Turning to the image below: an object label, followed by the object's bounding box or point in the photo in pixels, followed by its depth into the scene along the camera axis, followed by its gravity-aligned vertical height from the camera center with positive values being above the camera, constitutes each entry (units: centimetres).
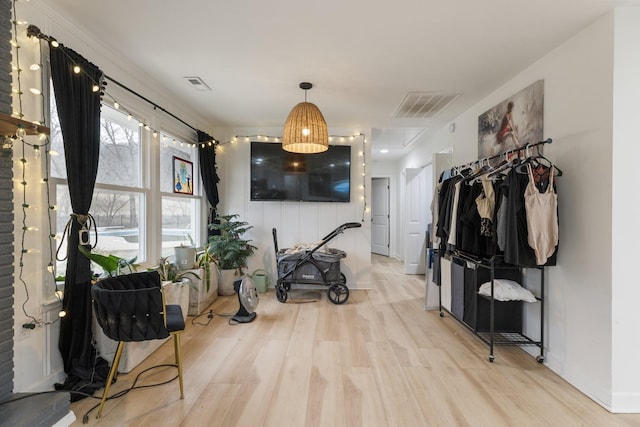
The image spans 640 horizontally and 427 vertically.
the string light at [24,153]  169 +36
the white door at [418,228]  550 -37
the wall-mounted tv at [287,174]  427 +54
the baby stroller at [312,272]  375 -85
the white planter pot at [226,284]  406 -109
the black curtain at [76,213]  192 -3
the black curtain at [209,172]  400 +55
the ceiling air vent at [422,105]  323 +132
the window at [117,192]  240 +15
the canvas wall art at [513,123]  245 +87
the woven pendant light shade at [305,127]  254 +76
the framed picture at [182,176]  357 +45
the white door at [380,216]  764 -18
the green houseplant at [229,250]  392 -58
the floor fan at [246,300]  309 -102
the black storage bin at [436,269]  324 -70
